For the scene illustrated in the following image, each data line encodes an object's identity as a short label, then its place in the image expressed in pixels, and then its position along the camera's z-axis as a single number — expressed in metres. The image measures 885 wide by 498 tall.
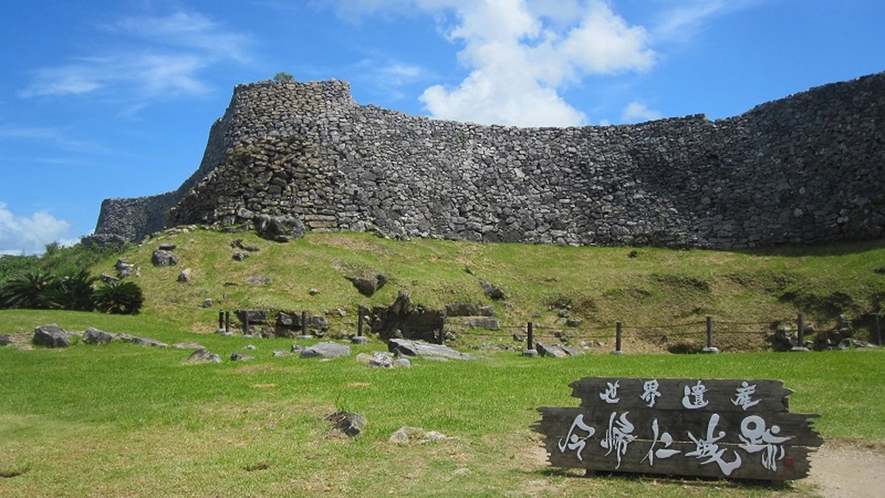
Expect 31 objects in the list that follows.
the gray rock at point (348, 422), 9.60
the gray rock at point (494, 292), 27.53
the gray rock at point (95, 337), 18.11
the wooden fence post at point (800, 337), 21.14
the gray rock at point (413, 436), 9.30
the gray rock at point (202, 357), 16.27
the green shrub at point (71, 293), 22.88
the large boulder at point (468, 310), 25.83
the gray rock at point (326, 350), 17.23
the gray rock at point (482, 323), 25.43
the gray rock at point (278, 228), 29.11
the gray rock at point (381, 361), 15.73
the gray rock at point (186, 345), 18.57
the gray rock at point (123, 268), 25.05
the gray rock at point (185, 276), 24.81
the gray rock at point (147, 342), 18.46
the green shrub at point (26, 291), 22.95
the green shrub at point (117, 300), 22.81
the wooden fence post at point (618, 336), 22.22
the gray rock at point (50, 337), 17.80
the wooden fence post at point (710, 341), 21.95
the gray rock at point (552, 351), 20.44
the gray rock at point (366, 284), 25.83
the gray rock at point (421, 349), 18.11
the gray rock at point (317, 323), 23.41
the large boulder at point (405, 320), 24.89
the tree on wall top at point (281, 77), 35.50
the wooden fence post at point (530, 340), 21.80
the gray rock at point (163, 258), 25.78
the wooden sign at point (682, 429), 7.21
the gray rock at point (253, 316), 22.97
